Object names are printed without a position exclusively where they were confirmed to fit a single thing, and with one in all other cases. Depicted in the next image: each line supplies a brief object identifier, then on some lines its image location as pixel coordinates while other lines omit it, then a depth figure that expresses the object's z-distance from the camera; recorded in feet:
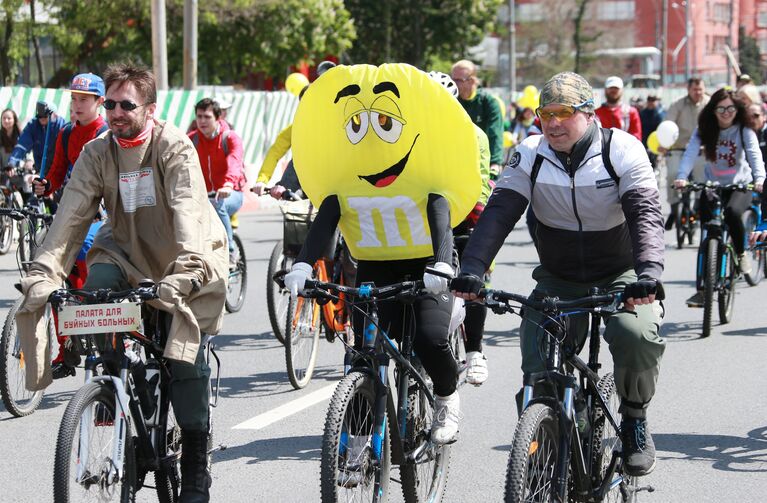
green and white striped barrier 65.67
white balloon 50.65
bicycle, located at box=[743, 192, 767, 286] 40.45
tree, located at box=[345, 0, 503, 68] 183.32
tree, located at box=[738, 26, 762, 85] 327.90
